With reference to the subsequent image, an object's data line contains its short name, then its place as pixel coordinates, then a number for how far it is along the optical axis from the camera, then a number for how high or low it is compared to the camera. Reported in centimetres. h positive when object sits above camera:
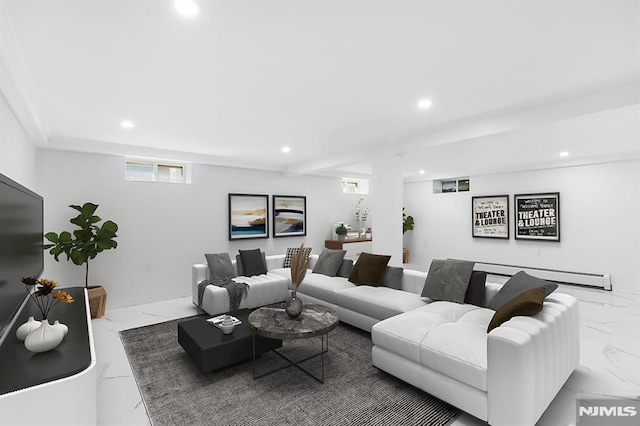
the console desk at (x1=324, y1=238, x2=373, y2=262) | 713 -72
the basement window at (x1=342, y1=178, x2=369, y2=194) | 815 +83
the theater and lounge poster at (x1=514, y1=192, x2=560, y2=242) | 620 -3
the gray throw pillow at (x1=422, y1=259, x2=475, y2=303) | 319 -71
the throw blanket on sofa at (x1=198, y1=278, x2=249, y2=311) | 419 -102
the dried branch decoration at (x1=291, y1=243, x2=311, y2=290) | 275 -46
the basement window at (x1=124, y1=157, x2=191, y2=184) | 501 +80
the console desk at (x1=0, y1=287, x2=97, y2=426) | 130 -78
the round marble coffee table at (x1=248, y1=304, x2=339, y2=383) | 247 -95
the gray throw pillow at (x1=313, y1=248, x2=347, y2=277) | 462 -73
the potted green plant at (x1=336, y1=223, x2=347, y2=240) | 726 -37
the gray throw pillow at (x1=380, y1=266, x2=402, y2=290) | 383 -80
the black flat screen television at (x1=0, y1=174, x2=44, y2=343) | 164 -18
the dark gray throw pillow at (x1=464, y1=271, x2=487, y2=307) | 312 -78
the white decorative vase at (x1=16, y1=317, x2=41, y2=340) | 186 -69
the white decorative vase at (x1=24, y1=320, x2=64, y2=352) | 169 -69
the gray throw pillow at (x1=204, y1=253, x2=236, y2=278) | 462 -77
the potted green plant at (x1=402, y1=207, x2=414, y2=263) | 846 -25
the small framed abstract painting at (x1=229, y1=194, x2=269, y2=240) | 588 +0
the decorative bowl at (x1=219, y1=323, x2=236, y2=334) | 283 -105
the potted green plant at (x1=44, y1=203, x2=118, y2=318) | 392 -34
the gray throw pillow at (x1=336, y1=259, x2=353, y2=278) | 454 -80
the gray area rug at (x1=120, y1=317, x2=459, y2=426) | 210 -140
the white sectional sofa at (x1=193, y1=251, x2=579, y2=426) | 183 -97
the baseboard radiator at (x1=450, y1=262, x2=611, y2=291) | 555 -121
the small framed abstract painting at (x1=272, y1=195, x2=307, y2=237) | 649 +2
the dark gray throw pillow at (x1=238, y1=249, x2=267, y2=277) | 495 -77
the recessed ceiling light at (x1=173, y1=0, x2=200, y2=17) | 160 +113
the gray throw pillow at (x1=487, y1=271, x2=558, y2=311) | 253 -65
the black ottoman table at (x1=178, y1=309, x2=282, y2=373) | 259 -116
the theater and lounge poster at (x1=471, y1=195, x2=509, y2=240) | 692 -3
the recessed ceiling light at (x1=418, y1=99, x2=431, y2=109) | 301 +113
